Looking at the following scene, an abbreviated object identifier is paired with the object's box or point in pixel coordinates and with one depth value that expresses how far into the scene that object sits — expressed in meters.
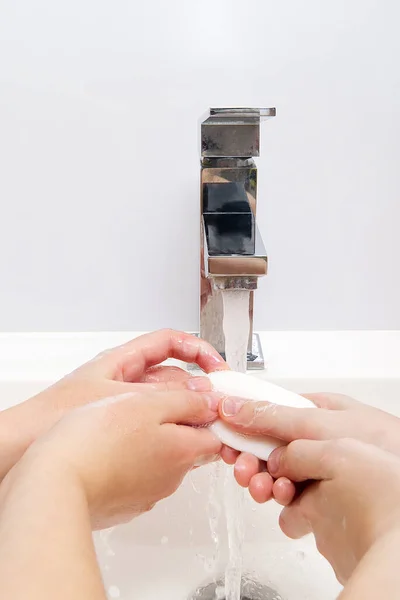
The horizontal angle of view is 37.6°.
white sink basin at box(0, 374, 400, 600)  0.56
